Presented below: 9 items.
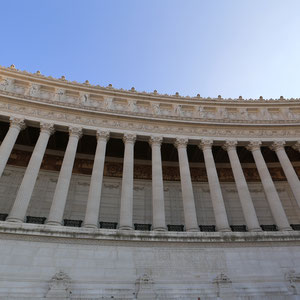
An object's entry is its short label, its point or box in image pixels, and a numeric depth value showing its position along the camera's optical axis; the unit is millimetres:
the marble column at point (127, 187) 18922
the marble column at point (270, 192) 20362
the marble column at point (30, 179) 17391
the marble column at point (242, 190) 20216
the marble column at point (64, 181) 18000
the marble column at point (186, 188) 19719
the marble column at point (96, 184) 18541
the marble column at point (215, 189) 19939
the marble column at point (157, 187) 19281
